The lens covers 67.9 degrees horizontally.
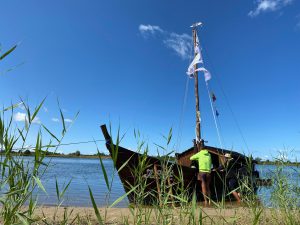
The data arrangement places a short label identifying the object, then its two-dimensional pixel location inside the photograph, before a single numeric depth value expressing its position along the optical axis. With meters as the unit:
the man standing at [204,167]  6.98
